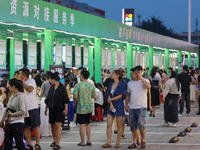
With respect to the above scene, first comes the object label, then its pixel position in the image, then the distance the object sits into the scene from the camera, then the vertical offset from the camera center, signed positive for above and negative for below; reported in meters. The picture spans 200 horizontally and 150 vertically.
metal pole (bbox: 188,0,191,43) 45.47 +4.74
